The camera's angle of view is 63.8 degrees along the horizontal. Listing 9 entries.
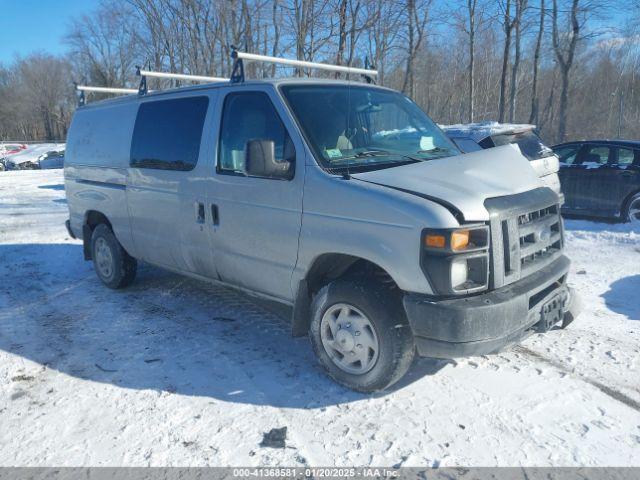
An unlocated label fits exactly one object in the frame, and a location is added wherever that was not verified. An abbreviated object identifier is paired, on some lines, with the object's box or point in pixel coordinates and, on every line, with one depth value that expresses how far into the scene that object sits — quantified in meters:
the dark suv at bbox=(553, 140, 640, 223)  9.47
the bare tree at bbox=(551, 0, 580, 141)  20.08
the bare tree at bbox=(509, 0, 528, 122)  19.94
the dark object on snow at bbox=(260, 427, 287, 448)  3.12
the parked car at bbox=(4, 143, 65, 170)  33.44
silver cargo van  3.19
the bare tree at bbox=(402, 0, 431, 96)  21.36
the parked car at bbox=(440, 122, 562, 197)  8.45
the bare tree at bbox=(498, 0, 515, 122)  20.09
